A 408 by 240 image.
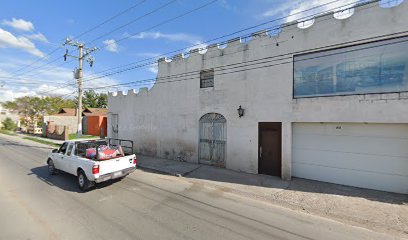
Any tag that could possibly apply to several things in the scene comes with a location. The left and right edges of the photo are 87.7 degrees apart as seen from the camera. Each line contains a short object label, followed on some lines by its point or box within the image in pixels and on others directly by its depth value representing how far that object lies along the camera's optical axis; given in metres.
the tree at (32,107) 40.44
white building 7.04
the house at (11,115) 43.14
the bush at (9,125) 40.31
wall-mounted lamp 10.03
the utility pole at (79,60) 16.57
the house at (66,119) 30.98
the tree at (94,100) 50.45
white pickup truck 7.11
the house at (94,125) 26.75
